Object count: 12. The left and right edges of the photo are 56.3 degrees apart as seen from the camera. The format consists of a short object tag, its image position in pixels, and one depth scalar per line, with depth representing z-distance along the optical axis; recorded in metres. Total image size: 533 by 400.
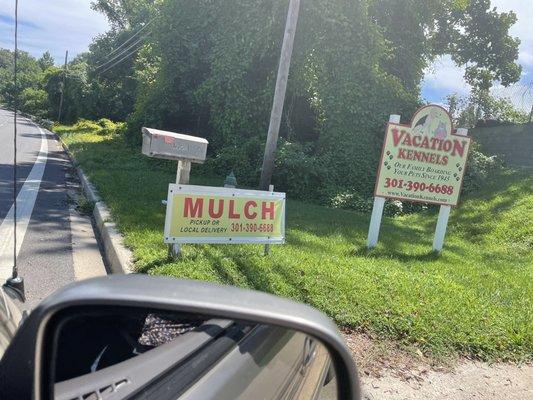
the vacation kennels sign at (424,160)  7.75
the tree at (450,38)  18.03
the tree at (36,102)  58.23
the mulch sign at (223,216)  5.43
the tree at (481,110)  21.09
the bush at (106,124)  33.79
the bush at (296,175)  13.99
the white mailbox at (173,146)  4.97
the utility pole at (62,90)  48.17
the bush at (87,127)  34.01
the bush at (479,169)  15.01
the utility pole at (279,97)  9.70
